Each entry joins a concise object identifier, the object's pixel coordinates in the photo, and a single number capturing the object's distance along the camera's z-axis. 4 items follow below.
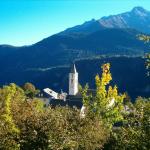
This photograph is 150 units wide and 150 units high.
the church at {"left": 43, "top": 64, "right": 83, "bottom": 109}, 121.36
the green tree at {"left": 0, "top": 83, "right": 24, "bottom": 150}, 29.02
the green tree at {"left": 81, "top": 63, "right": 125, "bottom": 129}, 55.97
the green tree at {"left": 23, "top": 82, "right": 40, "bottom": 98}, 146.98
